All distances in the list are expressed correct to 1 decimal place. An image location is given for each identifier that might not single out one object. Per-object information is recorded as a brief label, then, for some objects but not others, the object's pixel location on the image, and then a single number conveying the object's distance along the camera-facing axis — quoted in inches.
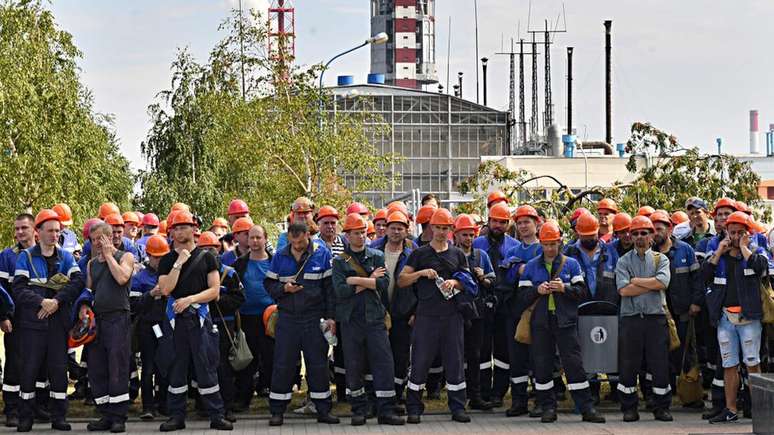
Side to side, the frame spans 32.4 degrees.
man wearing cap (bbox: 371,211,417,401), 519.5
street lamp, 1276.6
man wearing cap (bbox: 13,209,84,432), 490.0
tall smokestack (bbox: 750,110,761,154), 4382.4
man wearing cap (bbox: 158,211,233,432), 483.2
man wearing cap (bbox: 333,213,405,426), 503.5
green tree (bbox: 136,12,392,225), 1378.0
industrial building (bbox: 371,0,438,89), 5452.8
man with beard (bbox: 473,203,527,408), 549.0
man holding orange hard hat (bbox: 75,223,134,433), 485.7
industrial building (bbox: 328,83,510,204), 3070.9
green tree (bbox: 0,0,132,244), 1060.5
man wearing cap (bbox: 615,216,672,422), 503.5
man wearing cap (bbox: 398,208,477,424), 506.3
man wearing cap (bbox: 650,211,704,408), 525.7
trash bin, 522.6
